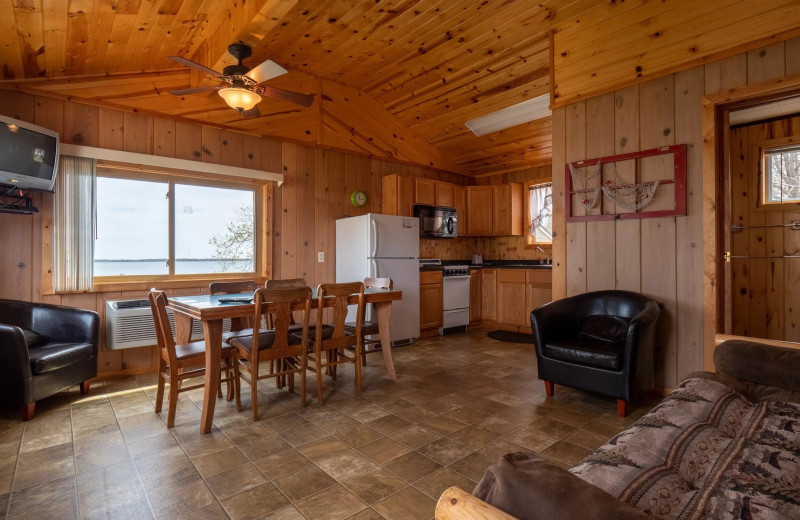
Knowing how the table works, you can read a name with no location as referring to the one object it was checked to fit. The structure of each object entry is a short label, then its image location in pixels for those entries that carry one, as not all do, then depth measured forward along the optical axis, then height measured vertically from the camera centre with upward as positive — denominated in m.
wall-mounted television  2.87 +0.81
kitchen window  5.95 +0.72
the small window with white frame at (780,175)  3.95 +0.85
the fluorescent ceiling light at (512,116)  4.77 +1.86
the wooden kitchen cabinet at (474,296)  6.06 -0.55
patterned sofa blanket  0.92 -0.57
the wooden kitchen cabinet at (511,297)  5.66 -0.54
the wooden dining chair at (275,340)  2.61 -0.55
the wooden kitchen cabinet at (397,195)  5.41 +0.91
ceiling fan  2.76 +1.31
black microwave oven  5.62 +0.57
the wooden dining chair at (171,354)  2.51 -0.61
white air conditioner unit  3.47 -0.56
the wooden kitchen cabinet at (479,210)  6.25 +0.79
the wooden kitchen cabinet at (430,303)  5.35 -0.59
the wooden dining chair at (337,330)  2.93 -0.55
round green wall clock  5.25 +0.83
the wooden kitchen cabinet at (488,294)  6.05 -0.53
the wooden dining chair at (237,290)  3.29 -0.24
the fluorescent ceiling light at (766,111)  3.53 +1.41
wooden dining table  2.41 -0.34
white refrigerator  4.66 +0.06
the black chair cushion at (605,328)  2.91 -0.52
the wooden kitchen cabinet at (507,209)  6.06 +0.79
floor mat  5.25 -1.05
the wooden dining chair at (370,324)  3.46 -0.57
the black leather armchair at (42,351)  2.55 -0.62
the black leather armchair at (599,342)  2.59 -0.61
